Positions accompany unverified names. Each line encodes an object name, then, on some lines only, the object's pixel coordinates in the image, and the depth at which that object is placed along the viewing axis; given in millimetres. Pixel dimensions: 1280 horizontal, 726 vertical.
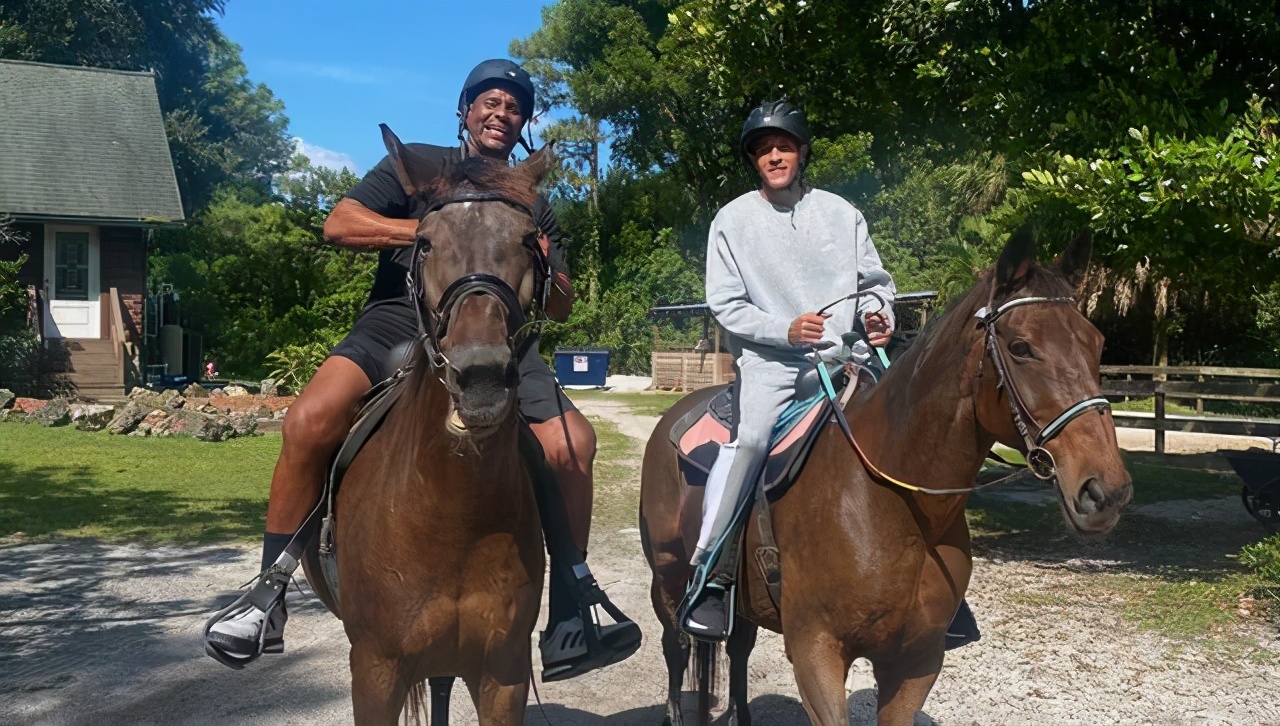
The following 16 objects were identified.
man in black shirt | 4000
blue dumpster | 35375
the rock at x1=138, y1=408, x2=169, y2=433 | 18891
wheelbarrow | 10359
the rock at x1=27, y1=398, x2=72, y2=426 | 19500
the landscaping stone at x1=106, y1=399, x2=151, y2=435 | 18703
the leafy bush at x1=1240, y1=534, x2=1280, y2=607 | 7793
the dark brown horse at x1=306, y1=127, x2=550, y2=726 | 3219
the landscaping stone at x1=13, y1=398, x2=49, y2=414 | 20600
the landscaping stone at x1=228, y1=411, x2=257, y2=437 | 19078
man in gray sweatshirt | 4516
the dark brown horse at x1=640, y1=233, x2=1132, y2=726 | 3434
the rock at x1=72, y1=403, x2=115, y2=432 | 18922
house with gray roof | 24578
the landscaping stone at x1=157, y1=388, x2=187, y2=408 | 20253
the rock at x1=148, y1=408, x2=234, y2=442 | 18359
